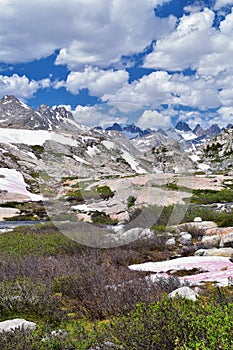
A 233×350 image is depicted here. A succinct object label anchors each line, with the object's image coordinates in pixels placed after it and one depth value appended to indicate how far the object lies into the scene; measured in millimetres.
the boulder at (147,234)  16688
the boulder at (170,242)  15405
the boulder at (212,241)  14416
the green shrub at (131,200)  36788
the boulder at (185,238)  15683
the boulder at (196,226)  17995
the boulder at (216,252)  12033
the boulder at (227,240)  13748
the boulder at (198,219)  22625
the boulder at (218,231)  15738
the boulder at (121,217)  27712
